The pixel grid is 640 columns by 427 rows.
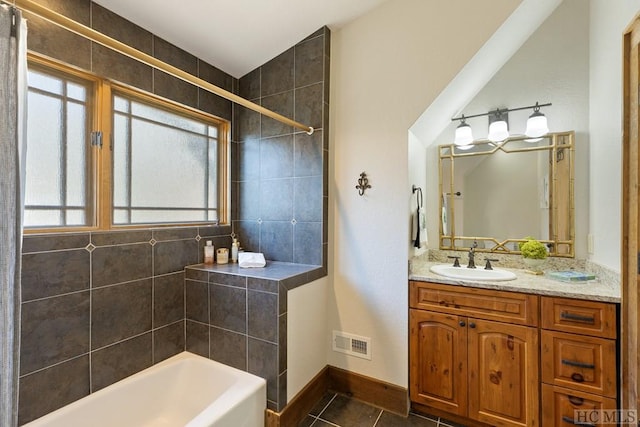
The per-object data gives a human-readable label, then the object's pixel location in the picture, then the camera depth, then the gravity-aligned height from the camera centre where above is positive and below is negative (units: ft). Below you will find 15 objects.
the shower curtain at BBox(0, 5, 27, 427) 2.79 +0.11
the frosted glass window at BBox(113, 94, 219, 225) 5.96 +1.10
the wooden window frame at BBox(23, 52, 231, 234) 4.94 +1.39
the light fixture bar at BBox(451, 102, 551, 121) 6.91 +2.59
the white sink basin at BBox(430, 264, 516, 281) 6.09 -1.34
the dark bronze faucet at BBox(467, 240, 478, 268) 7.09 -1.10
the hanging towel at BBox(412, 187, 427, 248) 6.77 -0.22
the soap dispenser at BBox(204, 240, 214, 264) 7.30 -1.02
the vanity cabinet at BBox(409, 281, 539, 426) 5.33 -2.76
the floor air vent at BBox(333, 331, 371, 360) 6.77 -3.15
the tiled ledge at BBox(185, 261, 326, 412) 5.62 -2.16
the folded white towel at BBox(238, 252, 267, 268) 6.80 -1.12
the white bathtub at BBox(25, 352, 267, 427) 4.84 -3.52
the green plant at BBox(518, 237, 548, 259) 6.50 -0.82
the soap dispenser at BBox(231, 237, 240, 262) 7.69 -1.02
